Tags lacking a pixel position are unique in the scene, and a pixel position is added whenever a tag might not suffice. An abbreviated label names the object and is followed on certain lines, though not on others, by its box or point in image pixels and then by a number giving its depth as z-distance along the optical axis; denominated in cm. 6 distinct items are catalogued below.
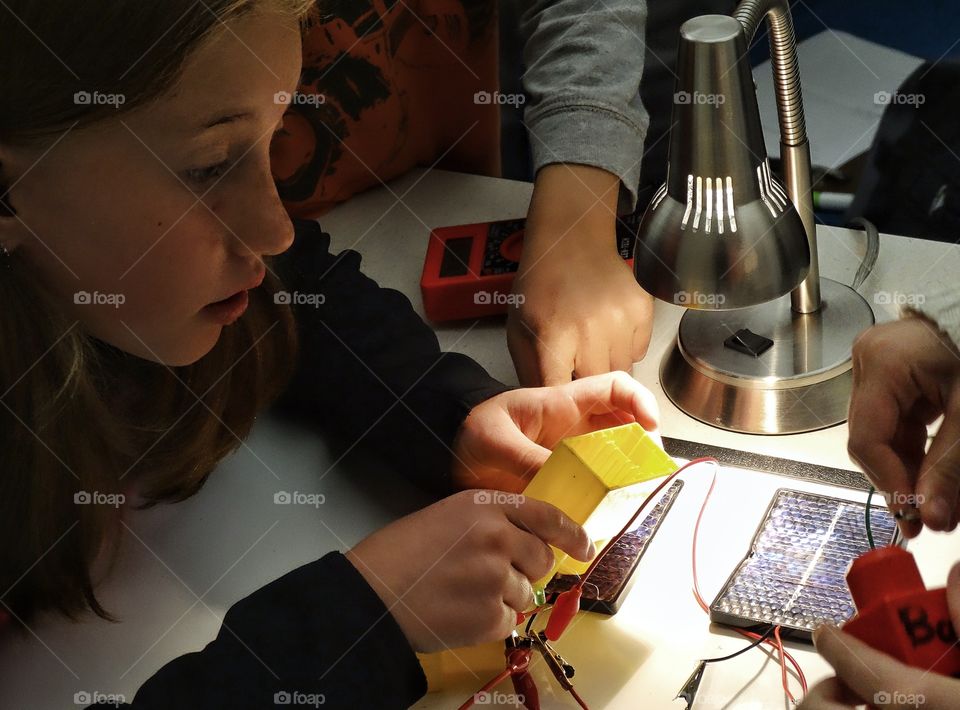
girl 79
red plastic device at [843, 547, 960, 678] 63
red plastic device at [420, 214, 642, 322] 120
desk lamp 76
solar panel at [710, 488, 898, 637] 81
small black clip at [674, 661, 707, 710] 76
